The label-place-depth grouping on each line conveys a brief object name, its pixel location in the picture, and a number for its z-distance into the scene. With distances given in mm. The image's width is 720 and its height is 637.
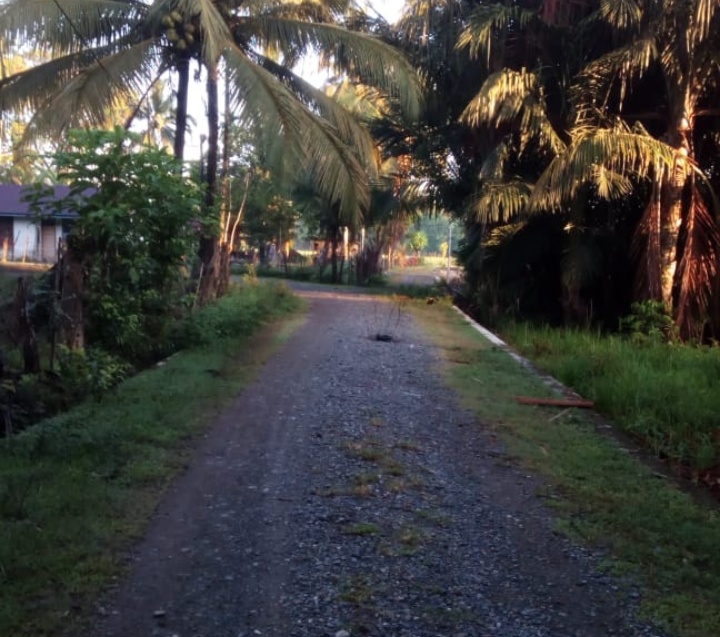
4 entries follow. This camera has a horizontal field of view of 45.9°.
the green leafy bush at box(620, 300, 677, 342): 14609
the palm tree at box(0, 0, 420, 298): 12398
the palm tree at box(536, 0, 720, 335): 14023
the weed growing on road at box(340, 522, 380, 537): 5363
